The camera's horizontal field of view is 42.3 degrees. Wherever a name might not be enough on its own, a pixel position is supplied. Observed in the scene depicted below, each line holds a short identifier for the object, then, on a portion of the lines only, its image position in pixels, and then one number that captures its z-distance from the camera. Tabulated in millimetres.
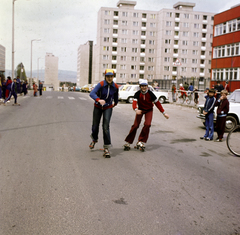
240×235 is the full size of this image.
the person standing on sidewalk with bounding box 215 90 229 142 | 9954
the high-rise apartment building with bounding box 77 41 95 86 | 148625
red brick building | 36188
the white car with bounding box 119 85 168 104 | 26406
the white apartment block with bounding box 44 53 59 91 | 184875
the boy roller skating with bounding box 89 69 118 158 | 6613
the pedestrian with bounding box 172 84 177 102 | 27519
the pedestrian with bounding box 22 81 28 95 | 34469
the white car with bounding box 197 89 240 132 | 11680
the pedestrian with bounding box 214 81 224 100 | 20906
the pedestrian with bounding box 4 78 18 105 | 19625
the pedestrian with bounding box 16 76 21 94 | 29153
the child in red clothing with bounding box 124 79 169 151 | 7543
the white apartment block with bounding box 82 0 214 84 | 90312
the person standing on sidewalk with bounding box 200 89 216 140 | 10006
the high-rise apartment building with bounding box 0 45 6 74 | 184225
